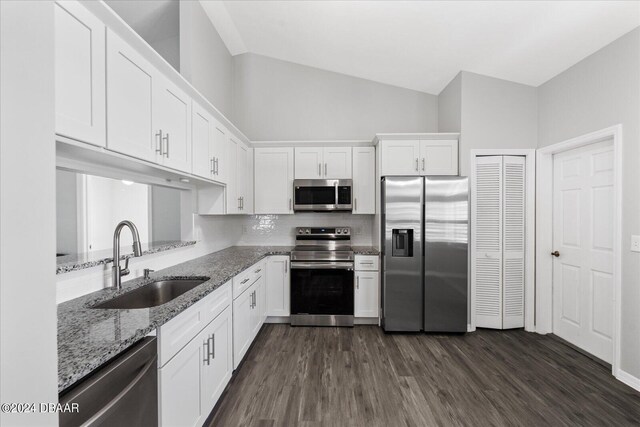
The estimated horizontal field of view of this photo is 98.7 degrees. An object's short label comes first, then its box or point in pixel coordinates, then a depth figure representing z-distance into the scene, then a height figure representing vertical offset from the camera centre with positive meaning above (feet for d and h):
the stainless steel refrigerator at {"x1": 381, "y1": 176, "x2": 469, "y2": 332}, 10.26 -1.65
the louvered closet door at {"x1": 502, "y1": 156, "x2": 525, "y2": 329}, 10.55 -1.14
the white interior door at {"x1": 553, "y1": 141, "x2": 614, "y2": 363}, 8.24 -1.16
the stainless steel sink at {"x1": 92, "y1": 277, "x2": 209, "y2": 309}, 5.45 -1.81
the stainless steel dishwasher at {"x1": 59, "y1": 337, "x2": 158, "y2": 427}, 2.73 -2.07
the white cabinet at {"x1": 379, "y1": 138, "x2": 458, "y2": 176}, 10.93 +2.22
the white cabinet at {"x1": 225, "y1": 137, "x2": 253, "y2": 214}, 9.87 +1.36
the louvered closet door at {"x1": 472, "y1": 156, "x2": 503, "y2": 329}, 10.61 -1.13
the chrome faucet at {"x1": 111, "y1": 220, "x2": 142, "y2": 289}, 5.15 -0.79
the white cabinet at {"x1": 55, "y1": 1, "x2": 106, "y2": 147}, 3.67 +1.99
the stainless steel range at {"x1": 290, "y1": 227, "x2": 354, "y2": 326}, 10.85 -3.08
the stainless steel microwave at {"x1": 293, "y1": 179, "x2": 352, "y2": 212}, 11.75 +0.72
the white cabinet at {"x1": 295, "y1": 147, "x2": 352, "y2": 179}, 12.04 +2.23
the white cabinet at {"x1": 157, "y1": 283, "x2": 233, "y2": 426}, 4.24 -2.86
